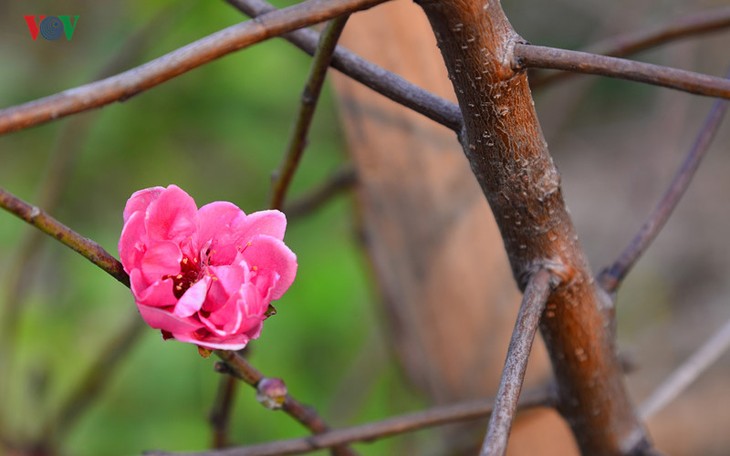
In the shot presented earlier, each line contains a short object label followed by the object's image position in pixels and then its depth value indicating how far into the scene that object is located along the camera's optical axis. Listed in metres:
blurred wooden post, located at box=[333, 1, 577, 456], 1.12
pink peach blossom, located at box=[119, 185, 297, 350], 0.71
